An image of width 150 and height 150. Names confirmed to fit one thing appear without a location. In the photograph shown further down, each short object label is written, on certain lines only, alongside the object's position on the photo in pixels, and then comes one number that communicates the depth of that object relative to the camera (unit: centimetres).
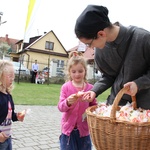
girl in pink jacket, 175
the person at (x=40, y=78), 1330
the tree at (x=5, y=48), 3054
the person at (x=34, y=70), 1312
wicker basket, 99
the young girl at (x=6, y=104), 167
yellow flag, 470
